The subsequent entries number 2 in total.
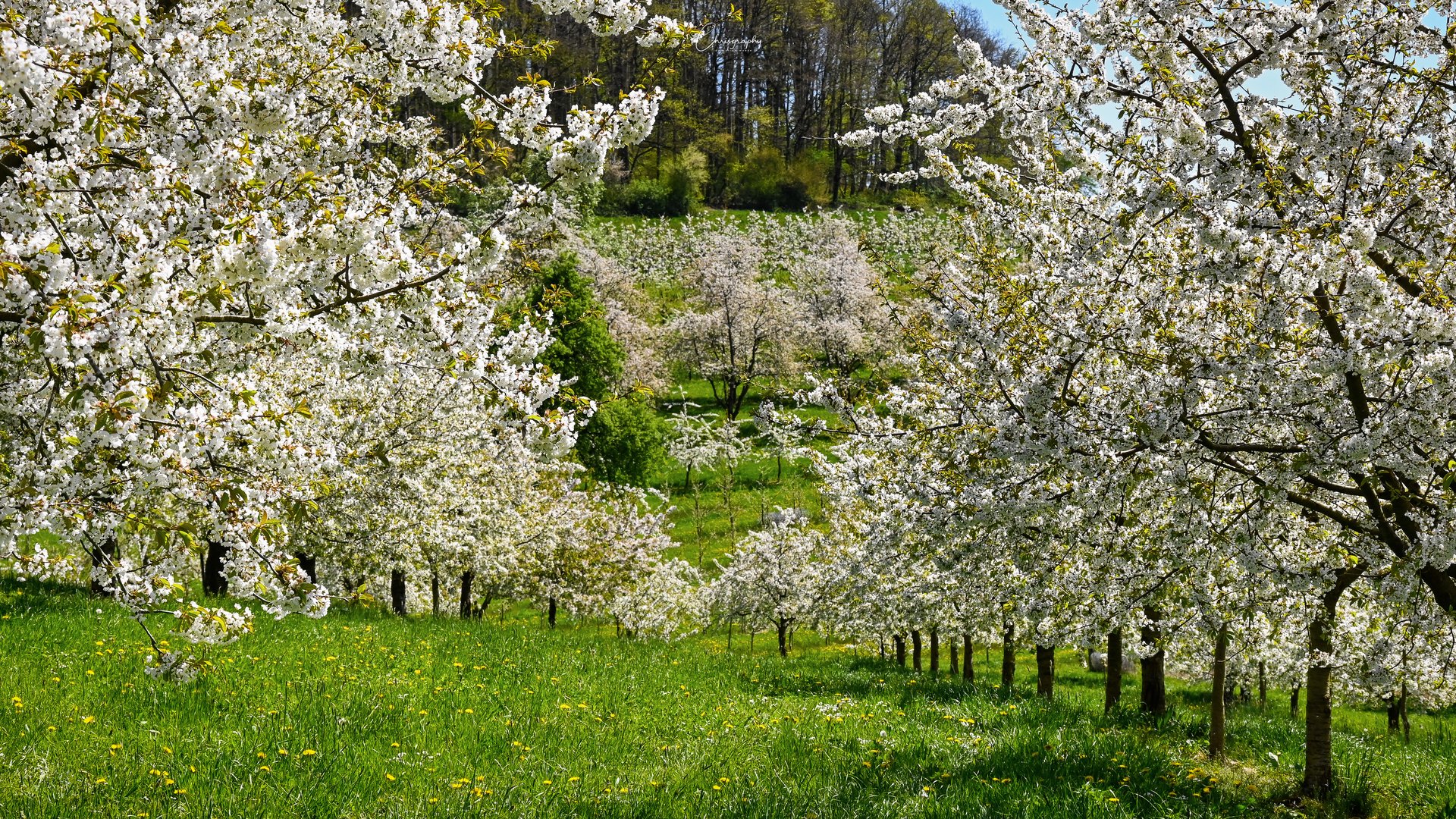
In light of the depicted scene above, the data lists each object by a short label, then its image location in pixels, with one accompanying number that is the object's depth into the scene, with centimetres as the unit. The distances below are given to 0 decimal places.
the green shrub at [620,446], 4675
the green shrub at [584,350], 4822
